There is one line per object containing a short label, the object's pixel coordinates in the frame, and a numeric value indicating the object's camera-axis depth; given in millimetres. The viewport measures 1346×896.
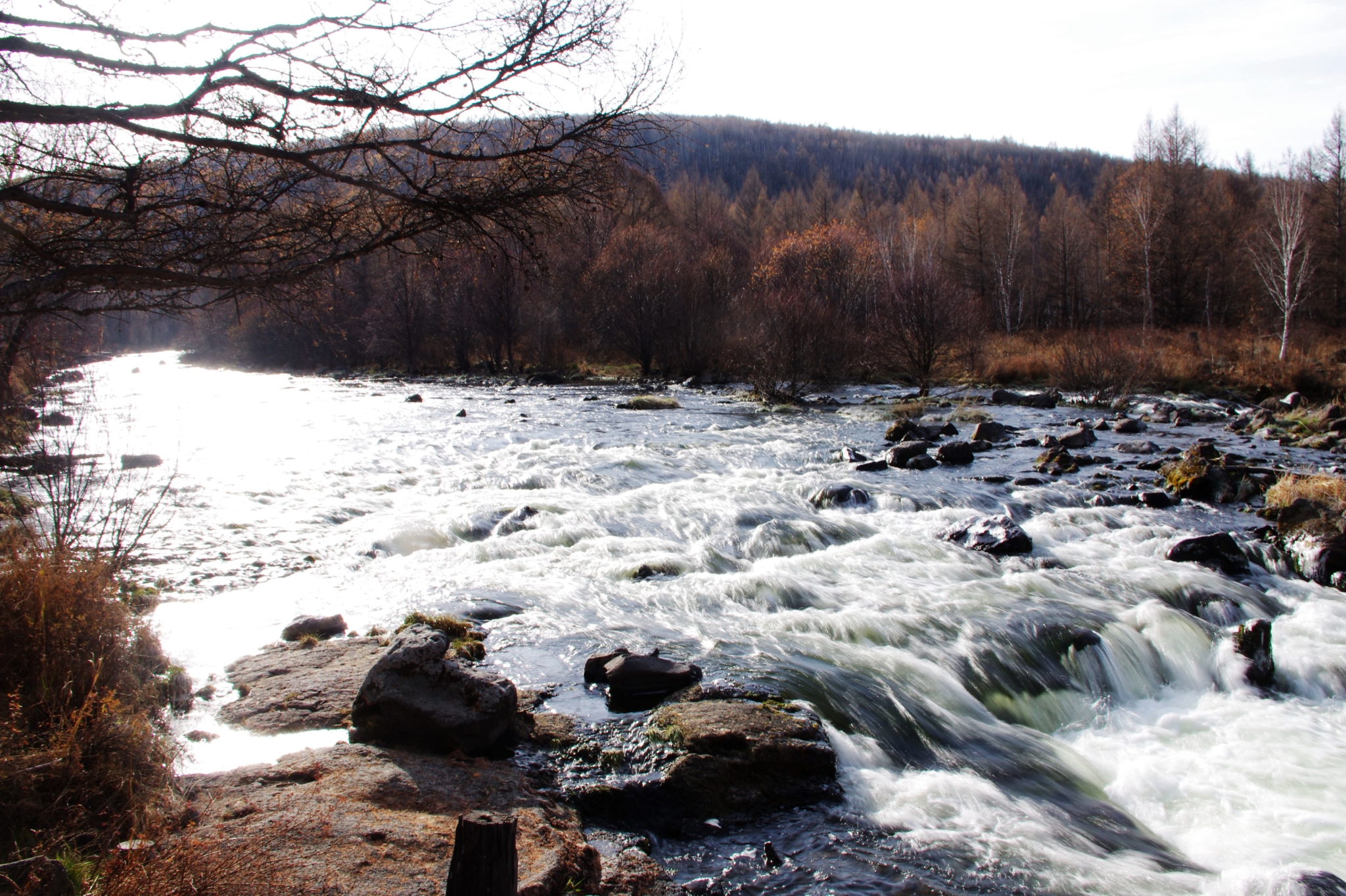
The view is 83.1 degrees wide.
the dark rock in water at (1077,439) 17125
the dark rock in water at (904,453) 15664
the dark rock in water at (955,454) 15953
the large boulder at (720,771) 4266
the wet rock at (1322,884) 3881
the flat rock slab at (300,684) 4953
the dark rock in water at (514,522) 10398
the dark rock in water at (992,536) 10016
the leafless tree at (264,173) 3795
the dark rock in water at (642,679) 5359
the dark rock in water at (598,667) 5766
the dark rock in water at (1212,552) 9344
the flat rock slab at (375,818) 3217
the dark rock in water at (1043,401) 24609
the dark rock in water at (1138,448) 16000
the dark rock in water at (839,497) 12469
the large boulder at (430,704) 4535
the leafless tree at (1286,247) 29656
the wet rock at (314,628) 6664
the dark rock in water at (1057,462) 14610
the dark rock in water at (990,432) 18312
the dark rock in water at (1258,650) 6984
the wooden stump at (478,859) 2527
